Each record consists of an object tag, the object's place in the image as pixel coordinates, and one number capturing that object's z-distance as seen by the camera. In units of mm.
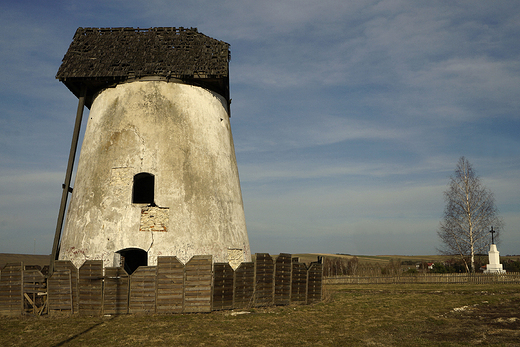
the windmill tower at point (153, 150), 15070
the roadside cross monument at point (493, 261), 34156
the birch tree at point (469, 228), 36938
